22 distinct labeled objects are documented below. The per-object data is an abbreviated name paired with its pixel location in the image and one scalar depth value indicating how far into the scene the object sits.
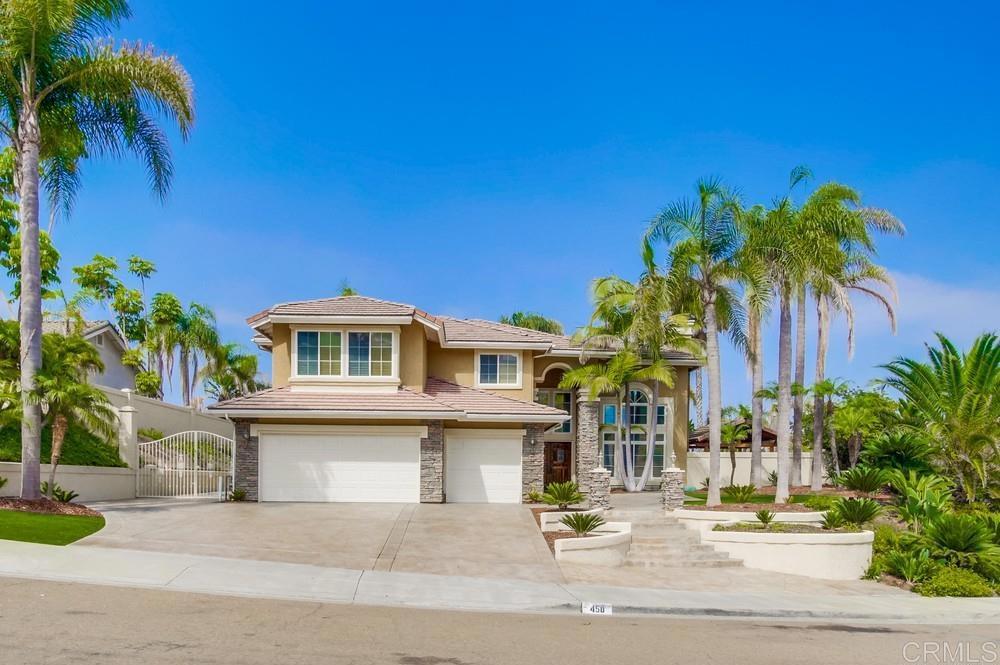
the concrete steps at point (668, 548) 16.83
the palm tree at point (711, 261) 21.23
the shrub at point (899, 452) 22.29
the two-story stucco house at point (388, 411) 23.61
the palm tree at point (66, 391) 18.02
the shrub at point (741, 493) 21.92
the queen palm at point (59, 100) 17.98
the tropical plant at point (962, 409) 20.97
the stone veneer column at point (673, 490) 20.80
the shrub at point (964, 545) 15.92
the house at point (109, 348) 35.01
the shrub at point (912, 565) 16.06
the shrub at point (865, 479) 21.58
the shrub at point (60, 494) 19.06
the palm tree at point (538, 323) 57.25
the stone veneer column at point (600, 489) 21.47
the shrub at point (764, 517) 18.14
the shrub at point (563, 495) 21.20
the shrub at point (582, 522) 16.91
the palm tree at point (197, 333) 43.12
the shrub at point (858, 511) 18.81
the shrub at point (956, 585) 15.05
